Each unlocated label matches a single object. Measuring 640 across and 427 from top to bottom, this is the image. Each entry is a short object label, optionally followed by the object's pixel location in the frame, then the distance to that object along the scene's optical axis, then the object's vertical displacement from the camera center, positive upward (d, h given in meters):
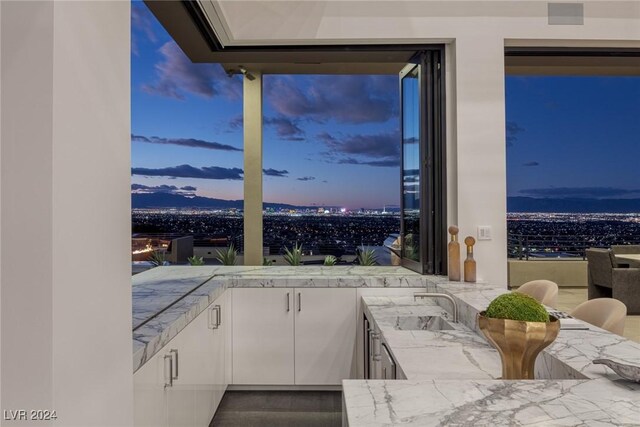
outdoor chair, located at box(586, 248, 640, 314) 5.89 -0.78
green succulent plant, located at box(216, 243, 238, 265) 4.11 -0.30
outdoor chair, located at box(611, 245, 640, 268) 6.87 -0.44
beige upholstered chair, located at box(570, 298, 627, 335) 1.99 -0.42
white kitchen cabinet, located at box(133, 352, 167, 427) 1.60 -0.62
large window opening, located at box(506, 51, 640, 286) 7.95 +1.12
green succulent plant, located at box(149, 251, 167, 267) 3.05 -0.25
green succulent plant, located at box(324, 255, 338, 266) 4.08 -0.34
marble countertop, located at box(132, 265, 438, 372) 1.94 -0.41
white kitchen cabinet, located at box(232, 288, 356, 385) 3.38 -0.82
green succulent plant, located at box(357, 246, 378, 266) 4.12 -0.32
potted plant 1.29 -0.30
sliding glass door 3.37 +0.37
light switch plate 3.27 -0.09
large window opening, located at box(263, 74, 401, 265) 5.91 +1.03
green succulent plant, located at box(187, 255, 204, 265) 3.94 -0.33
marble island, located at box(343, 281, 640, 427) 1.05 -0.44
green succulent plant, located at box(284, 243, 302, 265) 4.12 -0.31
